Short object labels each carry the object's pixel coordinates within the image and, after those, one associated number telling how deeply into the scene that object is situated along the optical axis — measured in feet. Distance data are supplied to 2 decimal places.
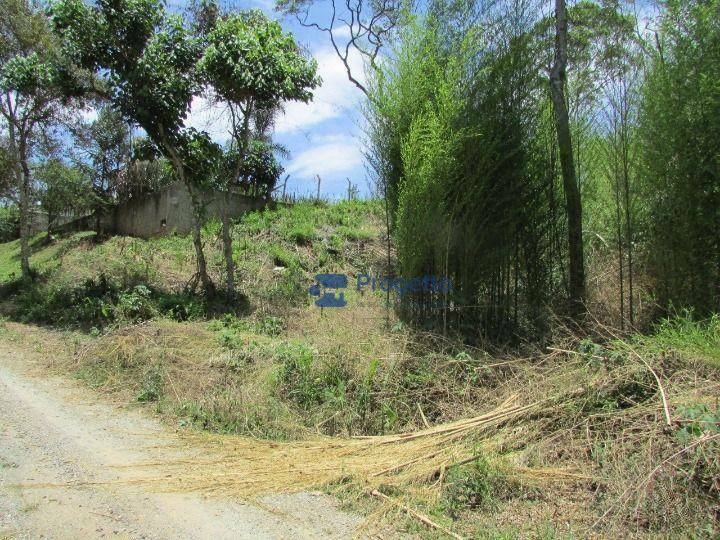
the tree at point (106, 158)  51.85
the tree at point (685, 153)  16.99
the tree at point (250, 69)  28.22
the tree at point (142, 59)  27.96
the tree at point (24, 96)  36.45
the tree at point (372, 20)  50.47
